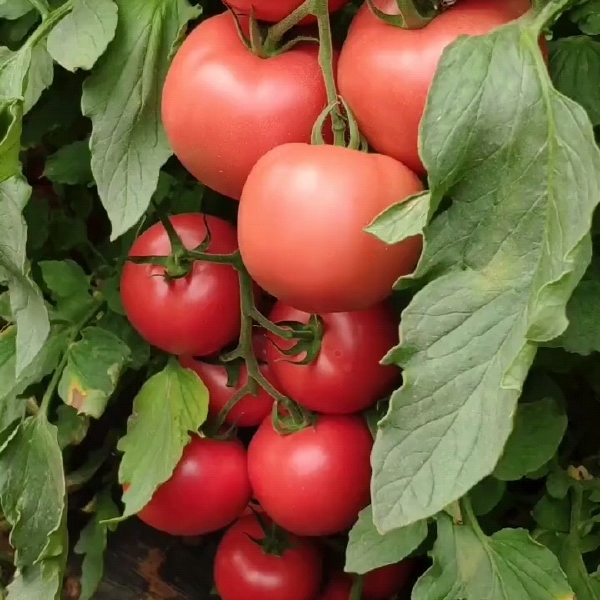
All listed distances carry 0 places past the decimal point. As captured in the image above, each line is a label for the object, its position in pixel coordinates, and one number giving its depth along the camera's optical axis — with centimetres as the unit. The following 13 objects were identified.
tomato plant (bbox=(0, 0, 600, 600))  35
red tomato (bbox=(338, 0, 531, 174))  37
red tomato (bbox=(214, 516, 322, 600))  63
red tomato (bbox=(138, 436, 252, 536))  57
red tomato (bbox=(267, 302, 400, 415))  51
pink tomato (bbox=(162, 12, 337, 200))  41
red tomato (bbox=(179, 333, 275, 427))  58
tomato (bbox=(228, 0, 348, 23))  41
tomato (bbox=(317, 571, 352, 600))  67
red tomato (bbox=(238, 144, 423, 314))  37
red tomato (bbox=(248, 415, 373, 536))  54
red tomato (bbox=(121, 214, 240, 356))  54
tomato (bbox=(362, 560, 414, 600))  66
